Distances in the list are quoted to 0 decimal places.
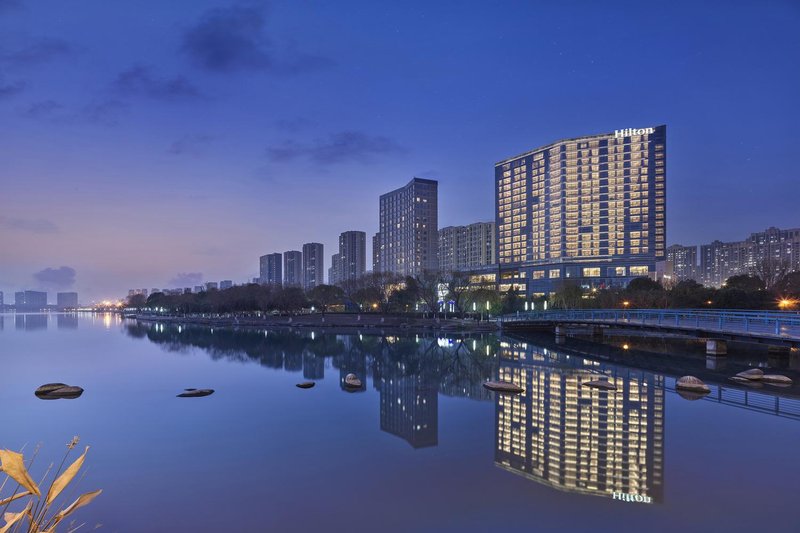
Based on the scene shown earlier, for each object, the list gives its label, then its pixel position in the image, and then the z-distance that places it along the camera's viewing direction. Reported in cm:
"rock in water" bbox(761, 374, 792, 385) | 2710
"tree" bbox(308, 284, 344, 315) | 11307
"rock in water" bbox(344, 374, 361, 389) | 3031
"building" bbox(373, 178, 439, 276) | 19238
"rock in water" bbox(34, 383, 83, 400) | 2834
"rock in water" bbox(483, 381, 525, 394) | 2736
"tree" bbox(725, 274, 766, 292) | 6562
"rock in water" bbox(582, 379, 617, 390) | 2737
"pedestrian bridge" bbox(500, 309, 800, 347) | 3023
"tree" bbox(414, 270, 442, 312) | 8675
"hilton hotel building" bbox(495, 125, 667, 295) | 13275
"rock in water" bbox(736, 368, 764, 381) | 2780
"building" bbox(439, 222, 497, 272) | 19462
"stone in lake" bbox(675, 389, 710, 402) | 2458
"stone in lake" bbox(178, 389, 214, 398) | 2809
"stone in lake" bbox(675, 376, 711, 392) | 2589
